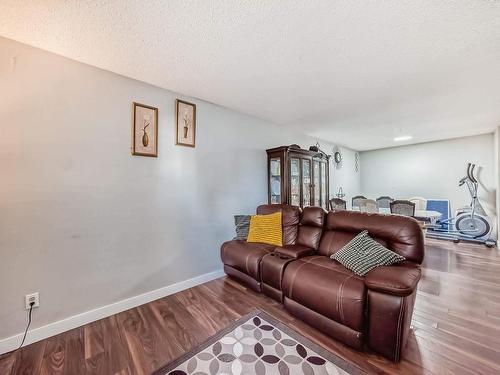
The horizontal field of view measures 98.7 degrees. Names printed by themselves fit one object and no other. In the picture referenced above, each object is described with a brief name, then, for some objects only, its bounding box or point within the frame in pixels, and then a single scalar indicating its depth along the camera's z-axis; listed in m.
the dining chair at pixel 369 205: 4.03
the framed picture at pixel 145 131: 2.24
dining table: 3.79
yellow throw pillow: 2.71
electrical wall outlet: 1.69
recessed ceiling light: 4.71
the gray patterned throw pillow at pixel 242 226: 2.91
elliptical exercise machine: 4.30
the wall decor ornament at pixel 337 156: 5.50
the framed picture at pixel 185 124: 2.56
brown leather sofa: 1.44
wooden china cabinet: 3.45
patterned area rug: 1.41
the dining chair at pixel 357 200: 4.28
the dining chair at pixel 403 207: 3.72
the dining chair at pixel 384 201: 5.05
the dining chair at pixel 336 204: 4.38
